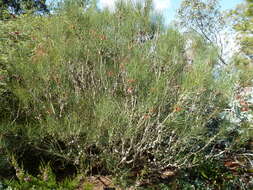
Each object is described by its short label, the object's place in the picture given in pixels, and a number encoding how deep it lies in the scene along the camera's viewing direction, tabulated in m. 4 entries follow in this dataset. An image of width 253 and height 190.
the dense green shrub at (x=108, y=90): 2.99
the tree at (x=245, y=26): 11.43
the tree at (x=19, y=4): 11.91
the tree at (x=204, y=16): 12.74
